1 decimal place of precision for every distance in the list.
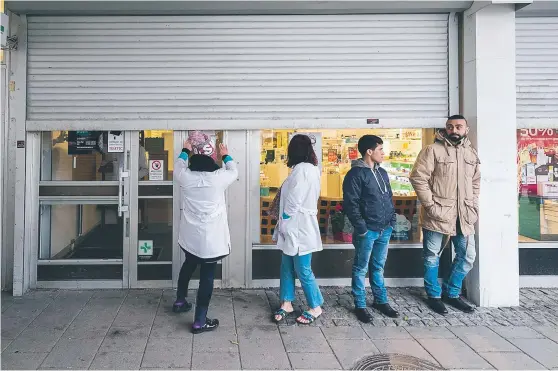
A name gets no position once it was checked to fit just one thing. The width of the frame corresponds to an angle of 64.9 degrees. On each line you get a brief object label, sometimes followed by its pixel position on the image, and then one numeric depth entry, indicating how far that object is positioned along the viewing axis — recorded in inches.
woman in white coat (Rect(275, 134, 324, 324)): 174.4
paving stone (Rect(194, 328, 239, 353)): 154.8
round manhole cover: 144.6
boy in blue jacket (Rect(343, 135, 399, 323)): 182.5
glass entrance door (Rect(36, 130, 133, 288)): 218.2
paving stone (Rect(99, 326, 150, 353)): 154.7
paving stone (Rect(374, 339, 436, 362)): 154.2
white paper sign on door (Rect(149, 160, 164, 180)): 221.6
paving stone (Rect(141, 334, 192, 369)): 143.6
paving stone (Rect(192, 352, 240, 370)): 142.4
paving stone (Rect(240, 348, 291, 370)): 143.4
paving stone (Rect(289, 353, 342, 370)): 143.8
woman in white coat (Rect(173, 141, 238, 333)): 167.6
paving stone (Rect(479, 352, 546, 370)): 145.8
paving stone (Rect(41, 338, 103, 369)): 143.0
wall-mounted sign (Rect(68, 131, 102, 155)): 220.8
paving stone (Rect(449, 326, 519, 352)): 159.3
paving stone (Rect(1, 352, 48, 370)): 141.4
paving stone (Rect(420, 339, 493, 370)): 146.7
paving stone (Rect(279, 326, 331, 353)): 156.4
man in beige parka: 192.5
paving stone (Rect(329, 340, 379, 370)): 148.9
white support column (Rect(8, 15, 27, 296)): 211.8
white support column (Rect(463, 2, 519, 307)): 201.6
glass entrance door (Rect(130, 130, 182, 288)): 219.6
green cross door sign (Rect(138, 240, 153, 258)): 221.1
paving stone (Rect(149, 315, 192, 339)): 165.9
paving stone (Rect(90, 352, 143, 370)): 141.6
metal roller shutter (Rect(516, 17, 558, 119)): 223.8
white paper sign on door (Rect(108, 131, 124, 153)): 219.3
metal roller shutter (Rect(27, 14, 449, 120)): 214.8
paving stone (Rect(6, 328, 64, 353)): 153.4
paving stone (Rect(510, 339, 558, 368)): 150.2
